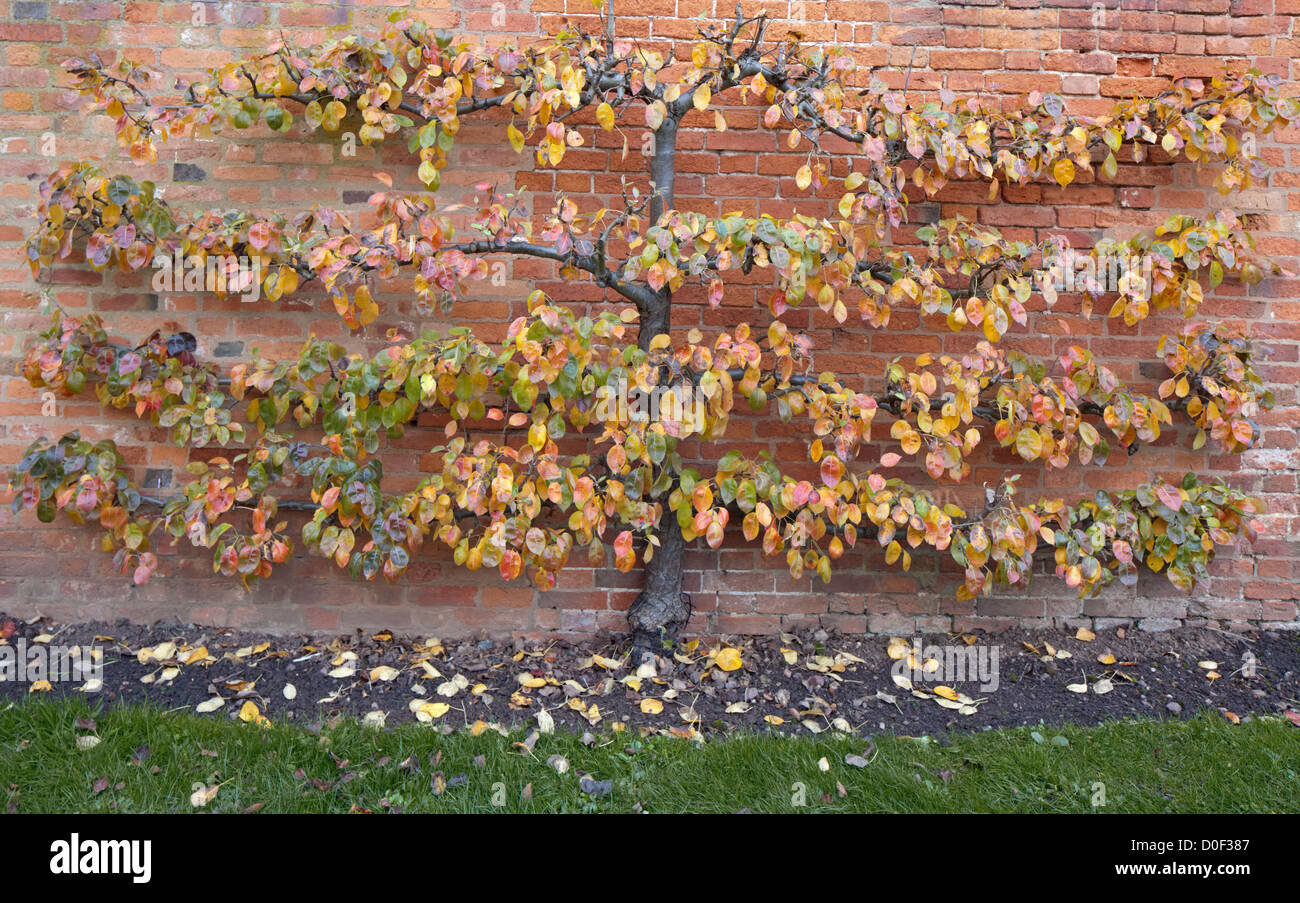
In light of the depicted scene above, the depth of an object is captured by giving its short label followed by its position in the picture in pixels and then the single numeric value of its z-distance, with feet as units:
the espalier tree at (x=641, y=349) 8.83
